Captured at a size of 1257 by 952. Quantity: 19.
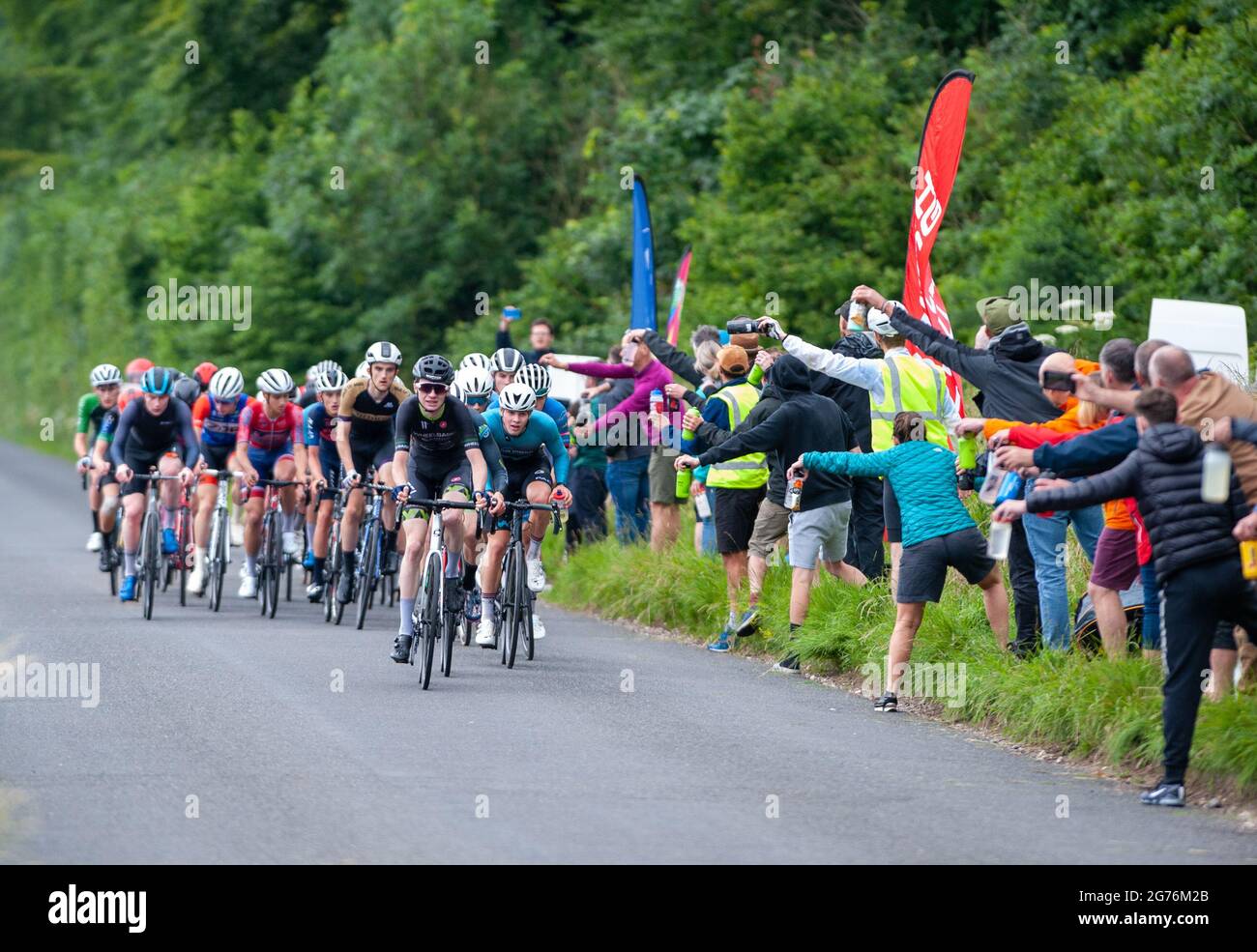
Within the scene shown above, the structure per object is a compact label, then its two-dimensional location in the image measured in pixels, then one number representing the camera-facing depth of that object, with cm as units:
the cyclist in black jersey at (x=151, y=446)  1788
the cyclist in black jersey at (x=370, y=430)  1625
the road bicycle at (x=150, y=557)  1708
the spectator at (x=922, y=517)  1193
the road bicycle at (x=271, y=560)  1773
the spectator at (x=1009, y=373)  1243
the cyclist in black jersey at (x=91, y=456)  1934
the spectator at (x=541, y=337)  2134
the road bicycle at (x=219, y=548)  1777
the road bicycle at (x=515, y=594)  1422
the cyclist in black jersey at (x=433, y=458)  1335
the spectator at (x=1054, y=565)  1212
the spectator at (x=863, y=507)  1511
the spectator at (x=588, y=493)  1962
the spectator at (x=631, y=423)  1769
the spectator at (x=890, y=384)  1284
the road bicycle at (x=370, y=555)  1653
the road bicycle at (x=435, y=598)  1298
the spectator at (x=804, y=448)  1403
